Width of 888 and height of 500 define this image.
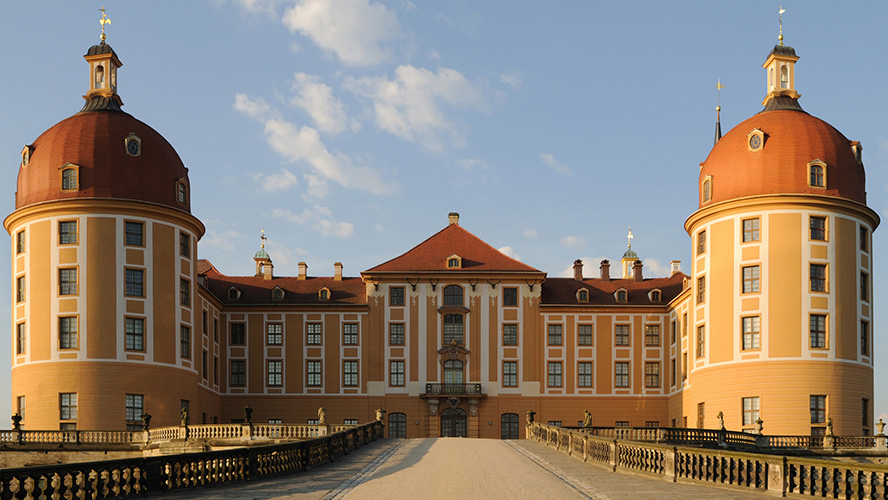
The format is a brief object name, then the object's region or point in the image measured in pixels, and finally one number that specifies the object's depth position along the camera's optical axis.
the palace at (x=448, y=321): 52.84
